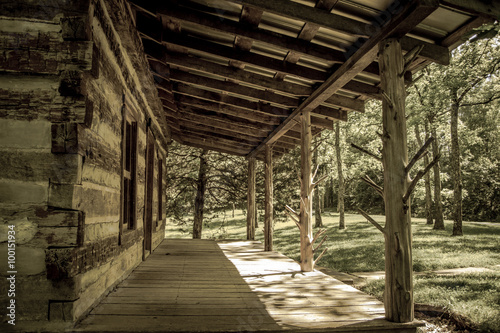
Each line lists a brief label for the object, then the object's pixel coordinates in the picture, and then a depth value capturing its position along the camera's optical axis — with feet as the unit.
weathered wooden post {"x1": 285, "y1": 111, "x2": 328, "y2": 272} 18.25
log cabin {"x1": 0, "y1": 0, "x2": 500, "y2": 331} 8.24
